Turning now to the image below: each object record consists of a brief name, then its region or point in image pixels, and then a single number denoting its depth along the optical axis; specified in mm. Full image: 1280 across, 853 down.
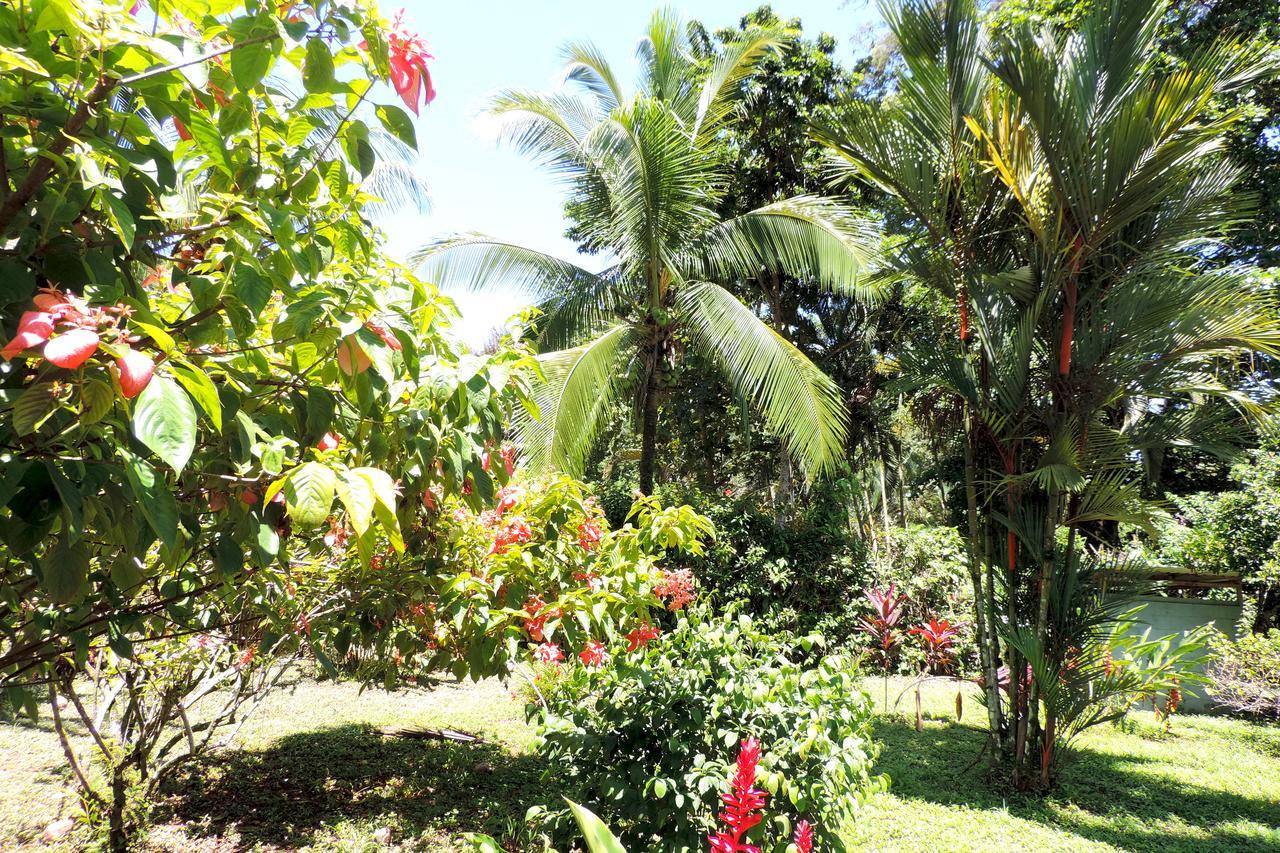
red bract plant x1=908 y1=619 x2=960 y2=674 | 8195
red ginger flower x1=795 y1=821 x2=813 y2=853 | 1688
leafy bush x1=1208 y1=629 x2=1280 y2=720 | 6434
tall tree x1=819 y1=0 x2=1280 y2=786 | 4301
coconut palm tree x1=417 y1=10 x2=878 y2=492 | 7074
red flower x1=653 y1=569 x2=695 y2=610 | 3908
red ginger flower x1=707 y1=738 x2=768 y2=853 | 1354
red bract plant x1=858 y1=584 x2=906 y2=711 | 8508
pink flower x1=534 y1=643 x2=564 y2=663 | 3170
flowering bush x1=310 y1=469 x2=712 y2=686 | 3043
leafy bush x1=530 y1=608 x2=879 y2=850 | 2607
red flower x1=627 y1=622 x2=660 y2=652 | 3498
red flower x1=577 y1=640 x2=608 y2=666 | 3250
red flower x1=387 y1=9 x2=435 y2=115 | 1382
